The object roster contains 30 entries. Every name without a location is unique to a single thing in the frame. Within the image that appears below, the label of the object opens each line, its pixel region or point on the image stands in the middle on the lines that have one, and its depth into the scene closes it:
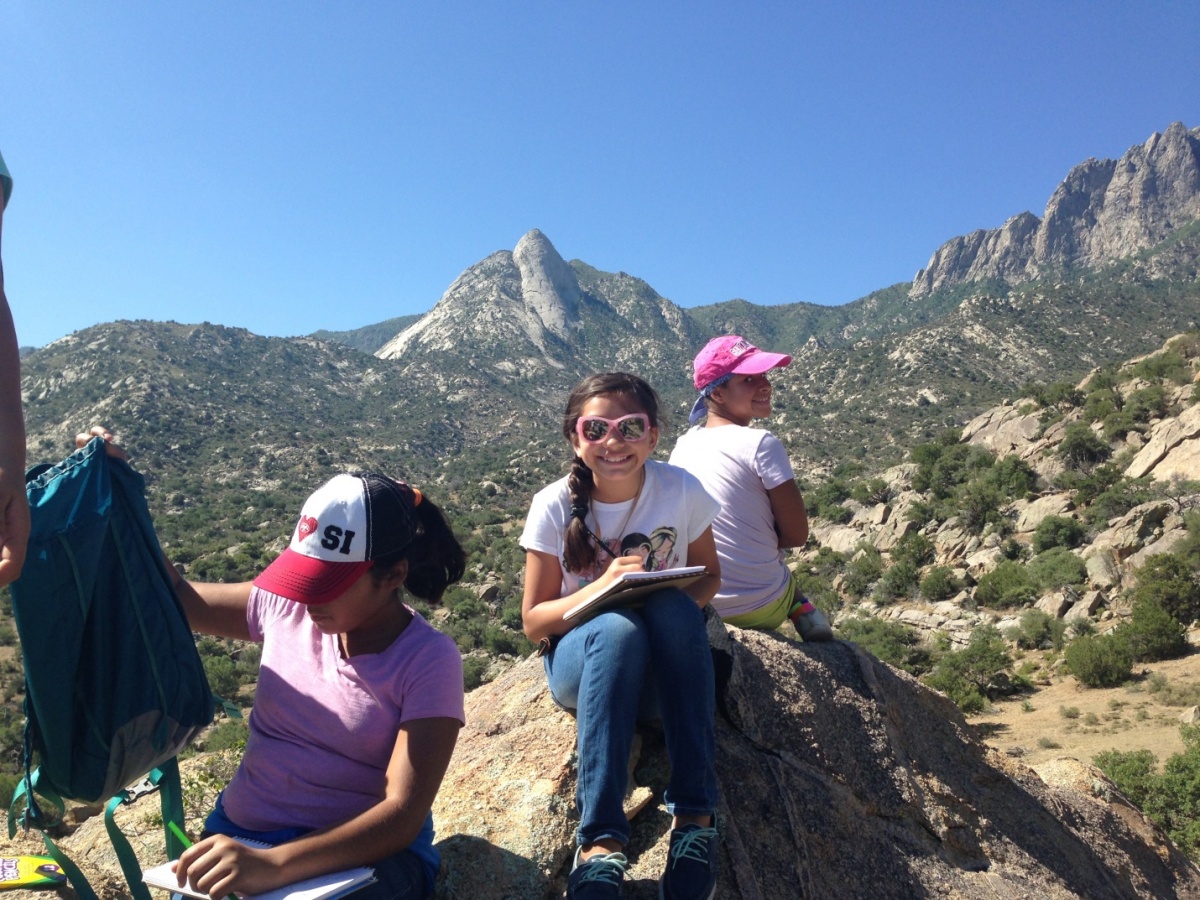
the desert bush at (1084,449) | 22.25
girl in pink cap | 3.74
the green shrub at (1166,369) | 25.06
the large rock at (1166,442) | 19.42
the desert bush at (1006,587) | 16.62
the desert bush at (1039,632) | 14.88
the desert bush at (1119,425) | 22.77
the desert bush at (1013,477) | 22.69
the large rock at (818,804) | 2.68
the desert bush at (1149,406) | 23.55
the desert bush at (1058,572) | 16.33
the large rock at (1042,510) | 20.16
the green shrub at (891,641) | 15.40
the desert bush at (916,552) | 21.05
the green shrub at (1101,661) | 12.68
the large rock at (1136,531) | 16.00
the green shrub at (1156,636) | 12.95
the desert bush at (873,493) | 29.19
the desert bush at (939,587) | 18.89
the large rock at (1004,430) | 27.61
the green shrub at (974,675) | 13.18
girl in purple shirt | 1.95
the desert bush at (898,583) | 19.67
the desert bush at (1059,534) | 18.41
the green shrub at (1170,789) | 7.58
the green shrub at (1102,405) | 24.88
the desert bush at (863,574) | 21.02
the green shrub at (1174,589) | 13.34
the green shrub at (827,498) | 30.02
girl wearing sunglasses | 2.32
